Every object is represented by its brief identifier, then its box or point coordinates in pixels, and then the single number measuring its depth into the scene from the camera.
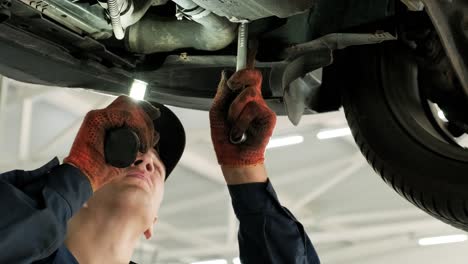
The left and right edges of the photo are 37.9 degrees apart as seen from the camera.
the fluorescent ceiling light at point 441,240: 7.38
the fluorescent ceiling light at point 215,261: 6.98
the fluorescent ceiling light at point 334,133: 5.22
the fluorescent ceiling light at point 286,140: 5.38
